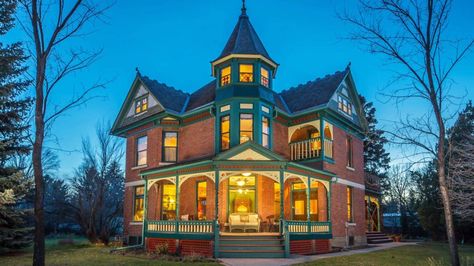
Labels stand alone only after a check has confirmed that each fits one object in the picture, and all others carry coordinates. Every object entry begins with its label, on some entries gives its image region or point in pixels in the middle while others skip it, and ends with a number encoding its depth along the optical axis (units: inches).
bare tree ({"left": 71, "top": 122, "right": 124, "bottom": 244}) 1070.7
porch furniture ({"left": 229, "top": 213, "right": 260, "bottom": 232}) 671.1
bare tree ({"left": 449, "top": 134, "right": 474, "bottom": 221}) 435.5
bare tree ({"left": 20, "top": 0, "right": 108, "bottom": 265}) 402.3
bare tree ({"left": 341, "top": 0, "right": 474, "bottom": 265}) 390.6
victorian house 660.7
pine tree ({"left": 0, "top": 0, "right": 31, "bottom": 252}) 580.2
